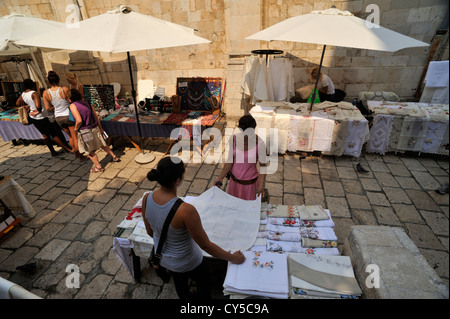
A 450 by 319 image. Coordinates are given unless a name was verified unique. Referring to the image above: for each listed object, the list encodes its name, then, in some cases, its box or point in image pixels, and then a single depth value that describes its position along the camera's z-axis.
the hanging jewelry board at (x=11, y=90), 7.98
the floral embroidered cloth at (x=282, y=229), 2.63
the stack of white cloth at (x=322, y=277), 1.92
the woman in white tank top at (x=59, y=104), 5.63
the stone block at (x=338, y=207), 4.36
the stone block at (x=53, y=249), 3.73
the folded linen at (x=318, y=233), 2.52
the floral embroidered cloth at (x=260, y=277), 1.99
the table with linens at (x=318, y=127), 5.63
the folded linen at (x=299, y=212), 2.76
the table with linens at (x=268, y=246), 2.00
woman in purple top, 5.12
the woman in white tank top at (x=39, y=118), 5.90
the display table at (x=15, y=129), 6.90
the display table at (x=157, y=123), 6.07
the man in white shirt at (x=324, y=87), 6.61
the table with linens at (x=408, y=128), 5.48
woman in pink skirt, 3.33
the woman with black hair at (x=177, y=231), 1.98
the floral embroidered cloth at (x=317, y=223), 2.67
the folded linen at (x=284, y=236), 2.53
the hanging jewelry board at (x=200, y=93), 7.39
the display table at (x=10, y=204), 4.01
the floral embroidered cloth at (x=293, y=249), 2.37
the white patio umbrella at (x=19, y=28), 5.93
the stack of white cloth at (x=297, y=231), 2.44
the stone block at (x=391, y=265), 1.55
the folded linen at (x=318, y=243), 2.43
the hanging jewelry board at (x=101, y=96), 7.22
